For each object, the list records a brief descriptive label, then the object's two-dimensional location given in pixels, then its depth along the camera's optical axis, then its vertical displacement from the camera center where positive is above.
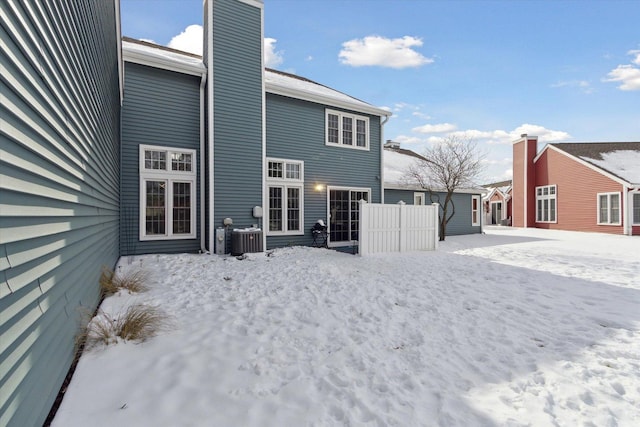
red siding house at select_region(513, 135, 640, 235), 16.81 +1.61
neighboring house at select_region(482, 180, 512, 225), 27.00 +0.71
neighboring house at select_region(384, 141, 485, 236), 14.55 +0.87
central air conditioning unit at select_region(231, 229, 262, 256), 8.45 -0.81
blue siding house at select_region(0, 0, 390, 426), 1.41 +0.78
